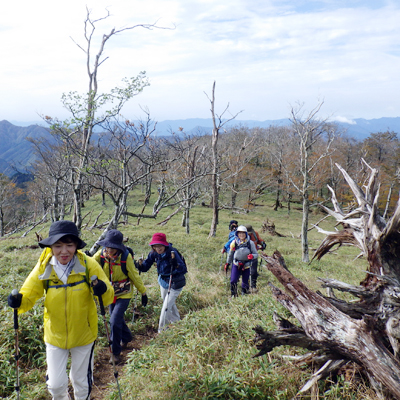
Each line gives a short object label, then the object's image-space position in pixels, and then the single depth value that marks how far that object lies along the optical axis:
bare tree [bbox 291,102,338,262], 14.60
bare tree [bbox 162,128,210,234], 20.55
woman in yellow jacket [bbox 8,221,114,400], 3.37
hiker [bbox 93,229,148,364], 5.11
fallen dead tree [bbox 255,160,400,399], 3.48
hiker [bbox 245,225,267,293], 9.01
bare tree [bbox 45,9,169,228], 8.17
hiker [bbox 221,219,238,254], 8.75
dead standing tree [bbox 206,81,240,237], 17.28
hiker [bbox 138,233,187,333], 6.00
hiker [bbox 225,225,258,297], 7.89
